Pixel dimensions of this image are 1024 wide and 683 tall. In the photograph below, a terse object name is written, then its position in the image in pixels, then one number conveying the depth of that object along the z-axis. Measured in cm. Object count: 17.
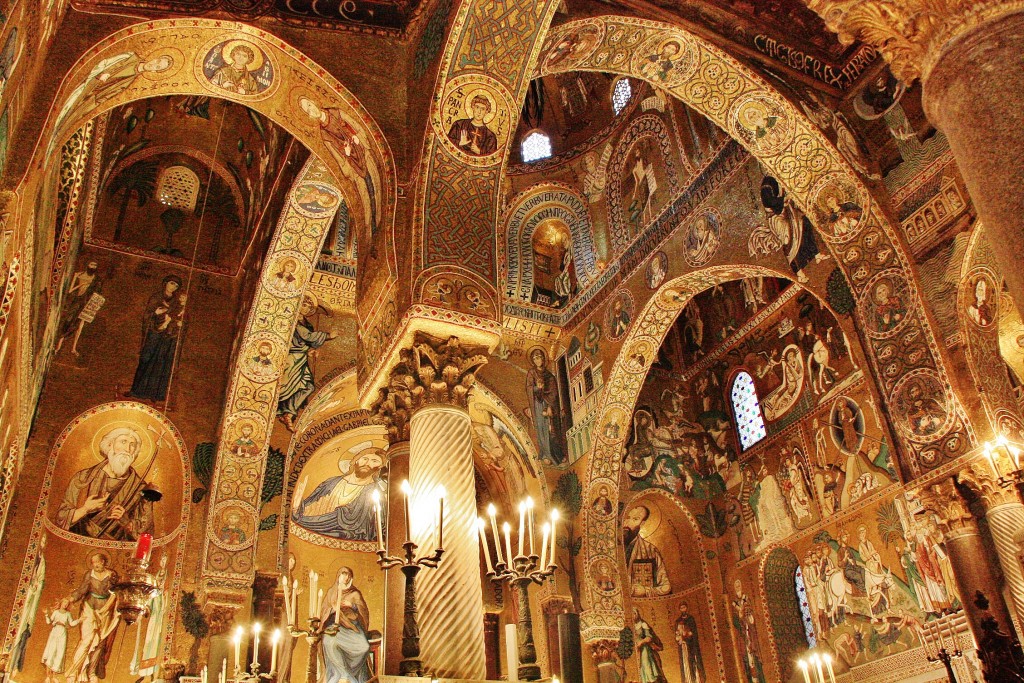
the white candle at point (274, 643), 580
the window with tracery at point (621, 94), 1288
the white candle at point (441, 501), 458
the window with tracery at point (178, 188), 1123
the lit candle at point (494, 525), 504
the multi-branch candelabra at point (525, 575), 491
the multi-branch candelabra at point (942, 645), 606
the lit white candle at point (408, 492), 490
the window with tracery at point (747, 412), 1323
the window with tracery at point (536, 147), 1362
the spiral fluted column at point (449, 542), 504
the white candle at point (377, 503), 514
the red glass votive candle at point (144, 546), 686
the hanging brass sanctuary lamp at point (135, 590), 712
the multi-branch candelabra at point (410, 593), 446
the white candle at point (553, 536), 491
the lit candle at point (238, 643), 579
